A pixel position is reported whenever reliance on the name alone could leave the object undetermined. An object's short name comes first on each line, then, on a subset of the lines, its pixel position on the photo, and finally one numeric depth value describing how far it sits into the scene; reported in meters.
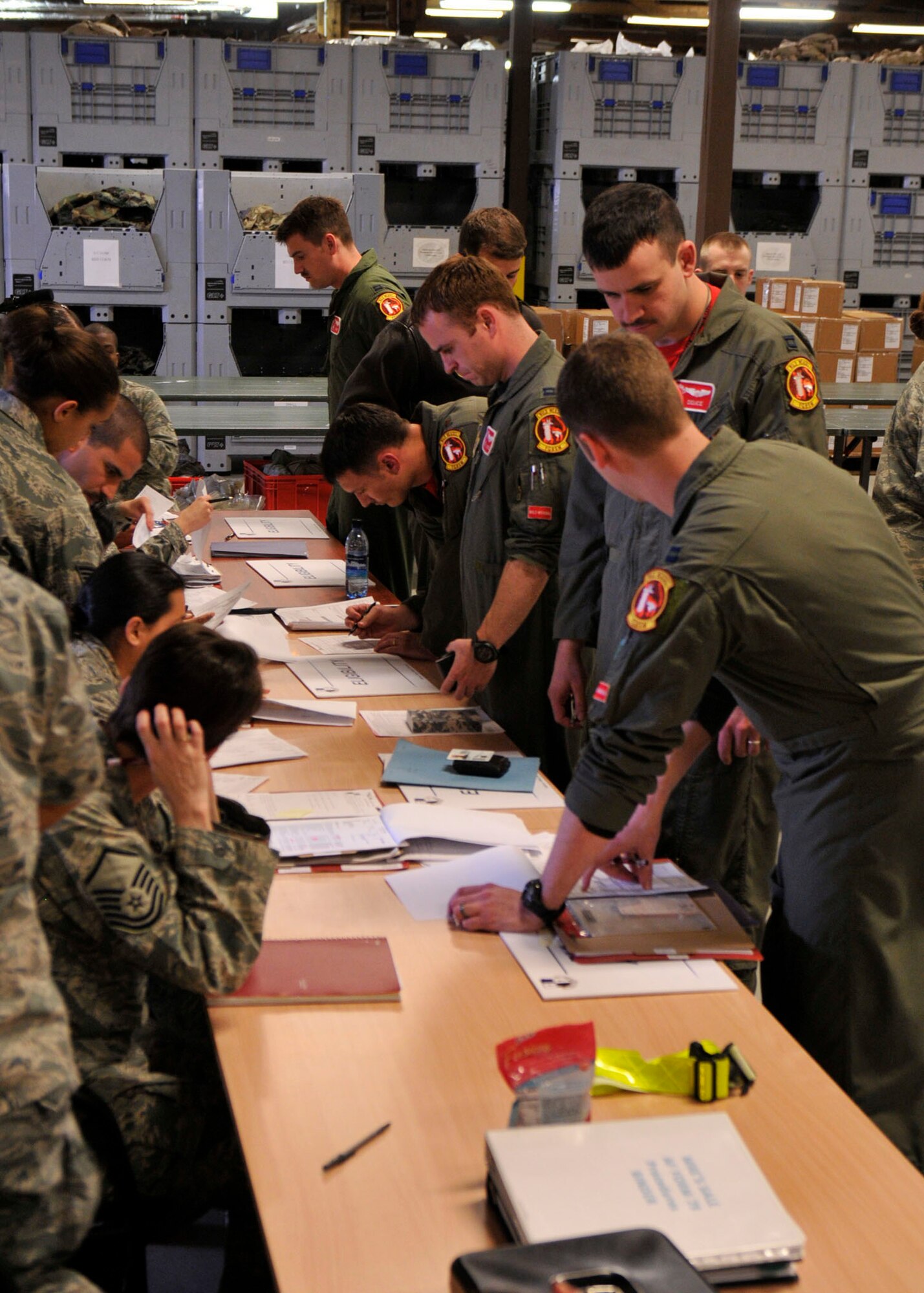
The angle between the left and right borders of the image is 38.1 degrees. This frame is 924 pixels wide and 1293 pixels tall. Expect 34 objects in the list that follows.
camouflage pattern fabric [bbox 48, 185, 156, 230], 6.67
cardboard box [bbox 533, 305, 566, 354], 6.86
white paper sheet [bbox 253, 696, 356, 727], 2.64
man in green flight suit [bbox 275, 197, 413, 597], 4.23
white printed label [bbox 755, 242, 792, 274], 7.73
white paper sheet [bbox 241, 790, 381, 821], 2.15
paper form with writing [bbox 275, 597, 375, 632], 3.33
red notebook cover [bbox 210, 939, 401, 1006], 1.62
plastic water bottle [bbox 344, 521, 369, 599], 3.55
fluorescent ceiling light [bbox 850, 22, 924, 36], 9.93
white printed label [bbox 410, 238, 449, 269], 7.20
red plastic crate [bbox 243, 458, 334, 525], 5.17
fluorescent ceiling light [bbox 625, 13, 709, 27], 9.77
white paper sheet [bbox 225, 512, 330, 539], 4.42
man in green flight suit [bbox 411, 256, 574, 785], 2.71
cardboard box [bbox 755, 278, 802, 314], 7.27
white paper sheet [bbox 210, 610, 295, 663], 3.07
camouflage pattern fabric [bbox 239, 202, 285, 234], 6.74
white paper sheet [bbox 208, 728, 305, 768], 2.41
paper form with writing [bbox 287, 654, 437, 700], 2.87
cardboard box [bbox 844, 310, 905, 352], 7.20
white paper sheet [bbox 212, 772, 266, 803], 2.24
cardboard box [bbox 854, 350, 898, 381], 7.28
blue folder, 2.28
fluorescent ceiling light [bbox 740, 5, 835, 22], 9.55
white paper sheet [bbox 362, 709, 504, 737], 2.59
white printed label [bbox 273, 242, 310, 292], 6.71
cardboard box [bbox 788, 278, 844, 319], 7.10
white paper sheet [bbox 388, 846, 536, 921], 1.87
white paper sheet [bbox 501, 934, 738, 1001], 1.64
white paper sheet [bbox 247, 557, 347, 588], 3.76
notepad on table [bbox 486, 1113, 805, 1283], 1.16
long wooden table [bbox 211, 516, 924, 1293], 1.20
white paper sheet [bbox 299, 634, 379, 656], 3.16
